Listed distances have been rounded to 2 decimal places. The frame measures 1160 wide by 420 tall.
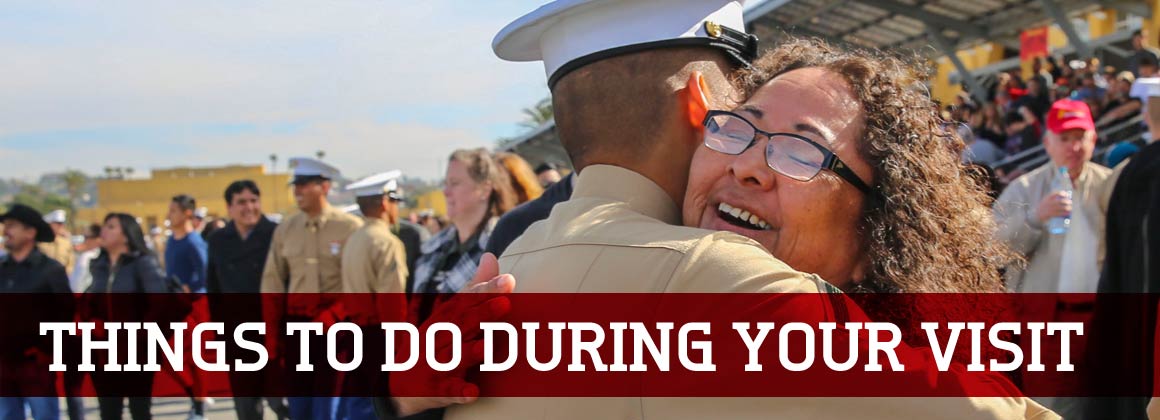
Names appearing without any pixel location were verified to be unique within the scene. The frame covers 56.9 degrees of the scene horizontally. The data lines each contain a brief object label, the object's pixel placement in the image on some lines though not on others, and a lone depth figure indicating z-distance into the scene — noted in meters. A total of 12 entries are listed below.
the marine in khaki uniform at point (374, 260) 6.96
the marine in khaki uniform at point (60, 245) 12.80
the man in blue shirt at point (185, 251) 9.99
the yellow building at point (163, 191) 42.56
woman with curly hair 1.85
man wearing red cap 5.24
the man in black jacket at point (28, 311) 7.66
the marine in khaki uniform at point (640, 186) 1.51
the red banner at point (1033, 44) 16.92
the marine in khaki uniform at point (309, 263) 7.25
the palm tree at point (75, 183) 74.94
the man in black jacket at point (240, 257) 8.07
